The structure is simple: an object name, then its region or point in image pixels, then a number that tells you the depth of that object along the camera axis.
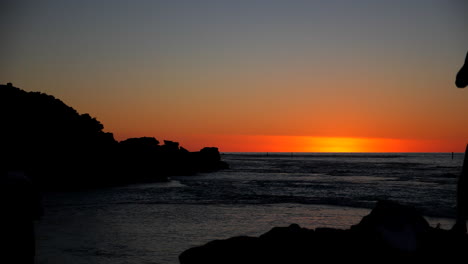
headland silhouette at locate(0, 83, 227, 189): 34.66
